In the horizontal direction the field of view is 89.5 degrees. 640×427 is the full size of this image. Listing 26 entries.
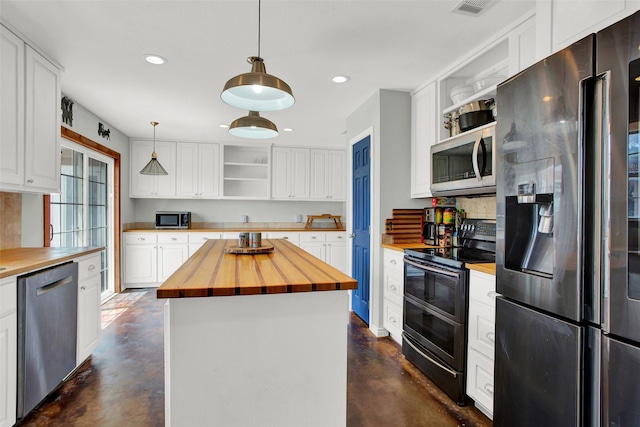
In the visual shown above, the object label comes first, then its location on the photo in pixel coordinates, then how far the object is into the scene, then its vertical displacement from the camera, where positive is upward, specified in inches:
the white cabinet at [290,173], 216.1 +26.4
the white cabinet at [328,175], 221.9 +26.1
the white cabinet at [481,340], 70.1 -28.4
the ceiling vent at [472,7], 70.1 +46.1
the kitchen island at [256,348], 50.1 -22.3
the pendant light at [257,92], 58.6 +24.7
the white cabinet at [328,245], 203.6 -20.6
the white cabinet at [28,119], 79.3 +24.9
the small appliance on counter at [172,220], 197.6 -5.3
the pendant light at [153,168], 167.0 +22.6
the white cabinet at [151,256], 187.0 -26.2
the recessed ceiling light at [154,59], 93.7 +45.0
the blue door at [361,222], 131.9 -4.0
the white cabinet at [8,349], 64.2 -28.5
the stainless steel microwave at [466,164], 82.7 +14.3
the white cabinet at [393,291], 108.6 -27.3
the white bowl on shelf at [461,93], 98.6 +37.6
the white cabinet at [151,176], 198.4 +24.1
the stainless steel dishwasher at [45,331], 69.7 -28.9
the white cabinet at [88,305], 93.0 -28.6
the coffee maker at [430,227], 117.9 -5.2
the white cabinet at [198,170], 203.9 +26.3
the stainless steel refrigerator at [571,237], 41.4 -3.4
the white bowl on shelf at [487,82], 90.1 +37.7
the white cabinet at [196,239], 192.7 -16.4
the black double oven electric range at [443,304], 78.5 -24.3
